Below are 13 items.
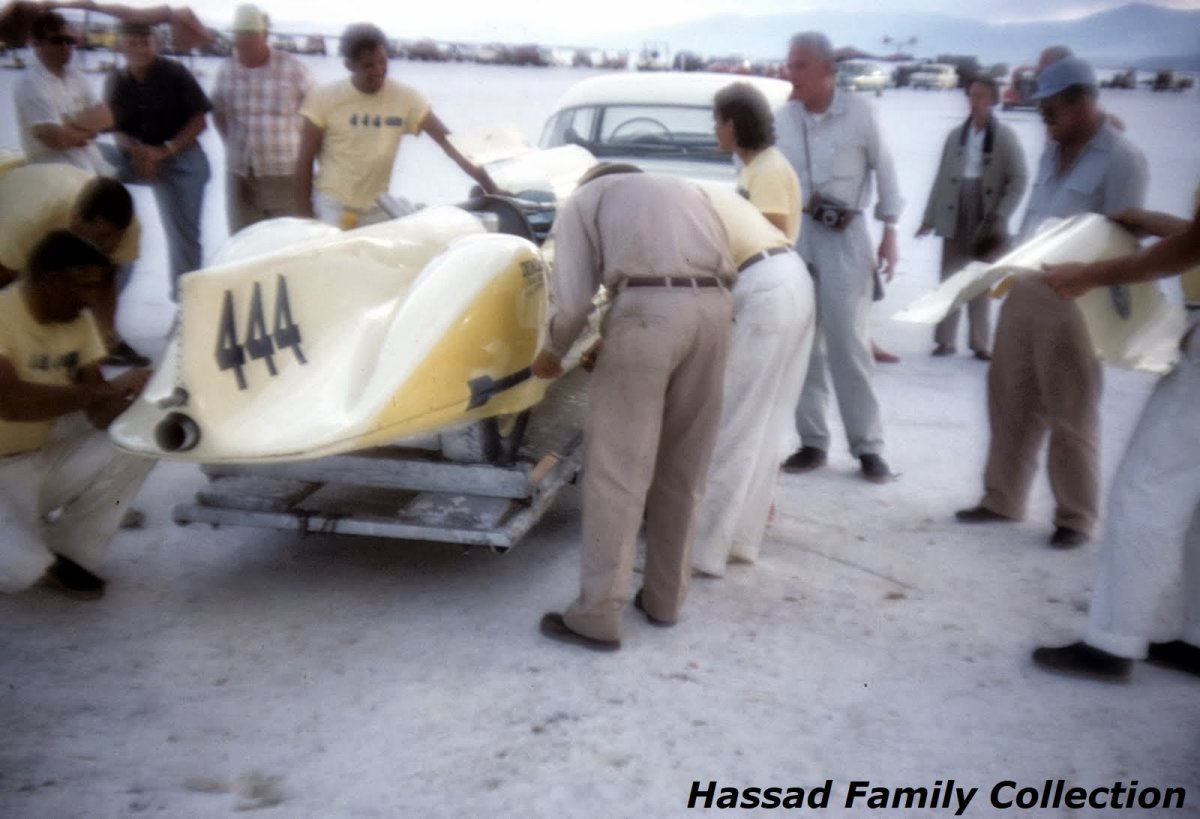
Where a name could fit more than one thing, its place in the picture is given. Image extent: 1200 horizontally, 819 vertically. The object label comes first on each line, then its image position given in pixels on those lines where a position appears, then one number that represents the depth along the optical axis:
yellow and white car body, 3.40
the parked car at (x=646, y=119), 7.78
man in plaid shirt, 6.71
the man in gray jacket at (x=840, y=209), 5.30
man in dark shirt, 6.89
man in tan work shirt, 3.44
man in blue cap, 4.52
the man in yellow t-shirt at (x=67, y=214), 4.18
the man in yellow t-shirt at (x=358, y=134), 5.90
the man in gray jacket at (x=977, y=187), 7.21
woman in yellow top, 4.07
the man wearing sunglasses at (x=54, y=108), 5.93
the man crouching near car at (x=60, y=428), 3.60
